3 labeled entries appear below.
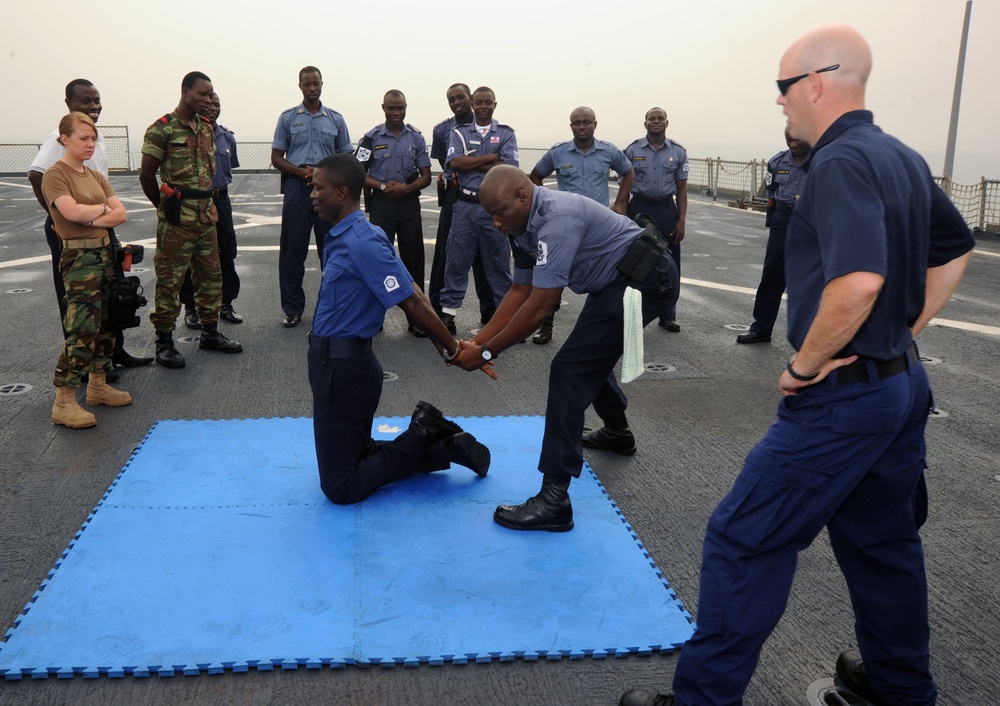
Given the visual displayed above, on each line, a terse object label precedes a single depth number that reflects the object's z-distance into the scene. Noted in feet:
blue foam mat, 8.81
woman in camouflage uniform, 14.96
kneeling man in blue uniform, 11.51
